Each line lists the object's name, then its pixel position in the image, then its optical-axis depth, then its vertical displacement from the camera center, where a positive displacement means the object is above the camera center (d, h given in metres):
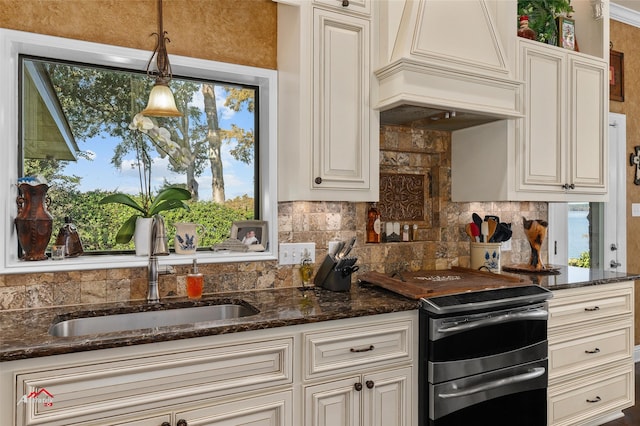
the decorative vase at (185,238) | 2.28 -0.13
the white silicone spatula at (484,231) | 2.90 -0.12
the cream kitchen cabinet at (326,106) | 2.22 +0.53
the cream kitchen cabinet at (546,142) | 2.77 +0.44
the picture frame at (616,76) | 3.95 +1.18
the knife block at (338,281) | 2.34 -0.35
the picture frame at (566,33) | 3.06 +1.20
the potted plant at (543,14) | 2.97 +1.29
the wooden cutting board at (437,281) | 2.17 -0.36
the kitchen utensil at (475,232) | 2.93 -0.13
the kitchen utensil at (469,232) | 2.95 -0.13
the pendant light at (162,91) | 1.98 +0.52
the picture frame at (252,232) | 2.44 -0.11
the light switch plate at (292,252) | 2.46 -0.22
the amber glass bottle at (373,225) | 2.75 -0.08
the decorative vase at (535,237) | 3.05 -0.16
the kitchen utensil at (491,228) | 2.88 -0.10
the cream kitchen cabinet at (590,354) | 2.59 -0.84
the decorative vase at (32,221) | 1.94 -0.04
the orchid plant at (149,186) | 2.15 +0.13
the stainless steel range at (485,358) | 2.04 -0.68
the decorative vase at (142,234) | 2.16 -0.10
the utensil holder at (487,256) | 2.84 -0.28
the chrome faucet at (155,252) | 2.09 -0.18
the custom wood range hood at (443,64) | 2.28 +0.76
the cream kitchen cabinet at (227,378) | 1.42 -0.59
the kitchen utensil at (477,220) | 2.94 -0.05
